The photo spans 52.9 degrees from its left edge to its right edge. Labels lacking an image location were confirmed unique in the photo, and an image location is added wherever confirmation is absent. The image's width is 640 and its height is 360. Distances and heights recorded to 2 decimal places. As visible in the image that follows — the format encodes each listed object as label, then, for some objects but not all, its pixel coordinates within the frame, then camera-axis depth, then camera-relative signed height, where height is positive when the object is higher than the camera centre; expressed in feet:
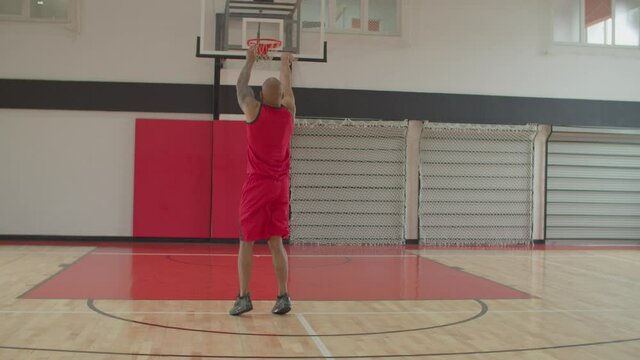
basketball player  17.38 -0.13
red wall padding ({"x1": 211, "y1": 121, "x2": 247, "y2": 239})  41.60 +0.06
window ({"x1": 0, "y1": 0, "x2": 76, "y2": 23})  41.63 +10.37
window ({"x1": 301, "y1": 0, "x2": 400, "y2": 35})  44.27 +11.10
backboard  35.94 +8.93
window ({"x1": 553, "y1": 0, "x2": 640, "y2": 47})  46.62 +11.63
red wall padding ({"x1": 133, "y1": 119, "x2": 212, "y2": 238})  41.70 -0.43
